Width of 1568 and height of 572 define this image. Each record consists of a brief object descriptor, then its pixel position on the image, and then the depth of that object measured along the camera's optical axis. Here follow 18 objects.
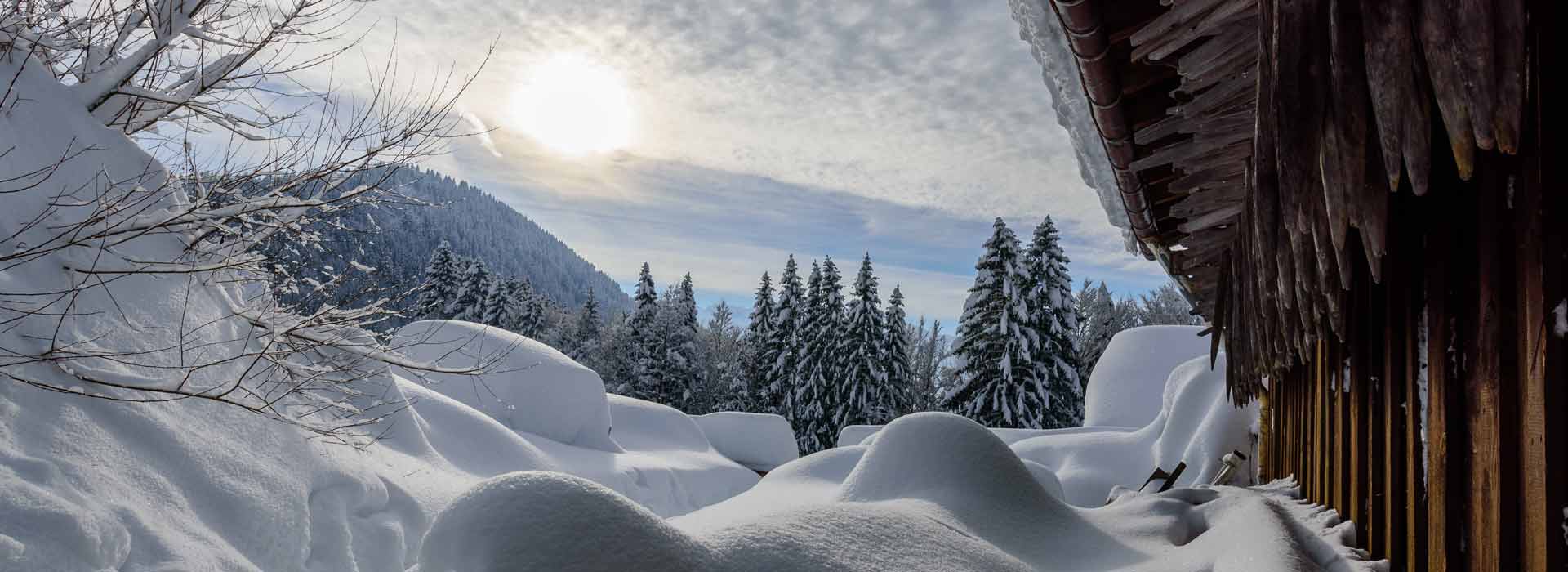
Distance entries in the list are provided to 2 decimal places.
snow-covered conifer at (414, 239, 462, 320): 40.75
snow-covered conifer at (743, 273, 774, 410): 37.12
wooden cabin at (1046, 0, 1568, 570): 1.13
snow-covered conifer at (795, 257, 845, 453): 33.41
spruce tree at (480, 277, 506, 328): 38.81
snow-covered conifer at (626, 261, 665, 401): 35.50
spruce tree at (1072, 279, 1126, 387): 36.12
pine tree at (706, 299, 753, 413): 37.75
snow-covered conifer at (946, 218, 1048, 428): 26.69
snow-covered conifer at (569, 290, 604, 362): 40.06
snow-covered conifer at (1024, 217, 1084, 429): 26.98
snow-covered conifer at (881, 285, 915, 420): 33.22
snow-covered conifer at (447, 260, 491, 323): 40.38
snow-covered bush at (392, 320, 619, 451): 14.81
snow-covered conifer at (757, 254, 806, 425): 35.03
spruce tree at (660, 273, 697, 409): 35.88
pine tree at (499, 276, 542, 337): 39.17
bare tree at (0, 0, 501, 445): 4.77
